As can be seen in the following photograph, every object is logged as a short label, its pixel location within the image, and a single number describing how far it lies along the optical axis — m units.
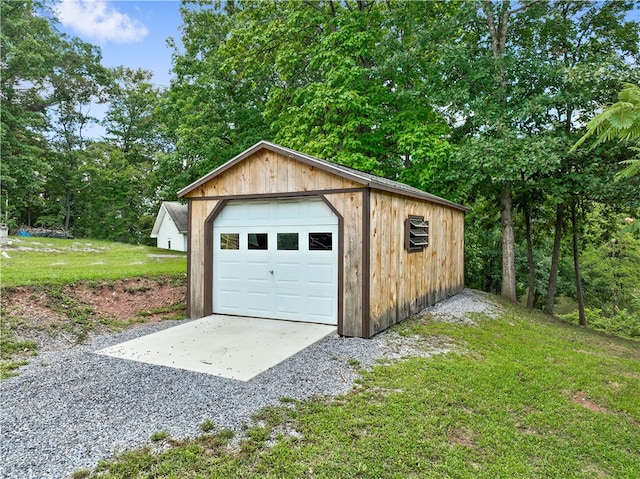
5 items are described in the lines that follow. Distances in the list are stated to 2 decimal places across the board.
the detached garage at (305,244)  6.00
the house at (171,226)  23.16
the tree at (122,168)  26.31
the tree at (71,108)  25.25
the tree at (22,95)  18.38
